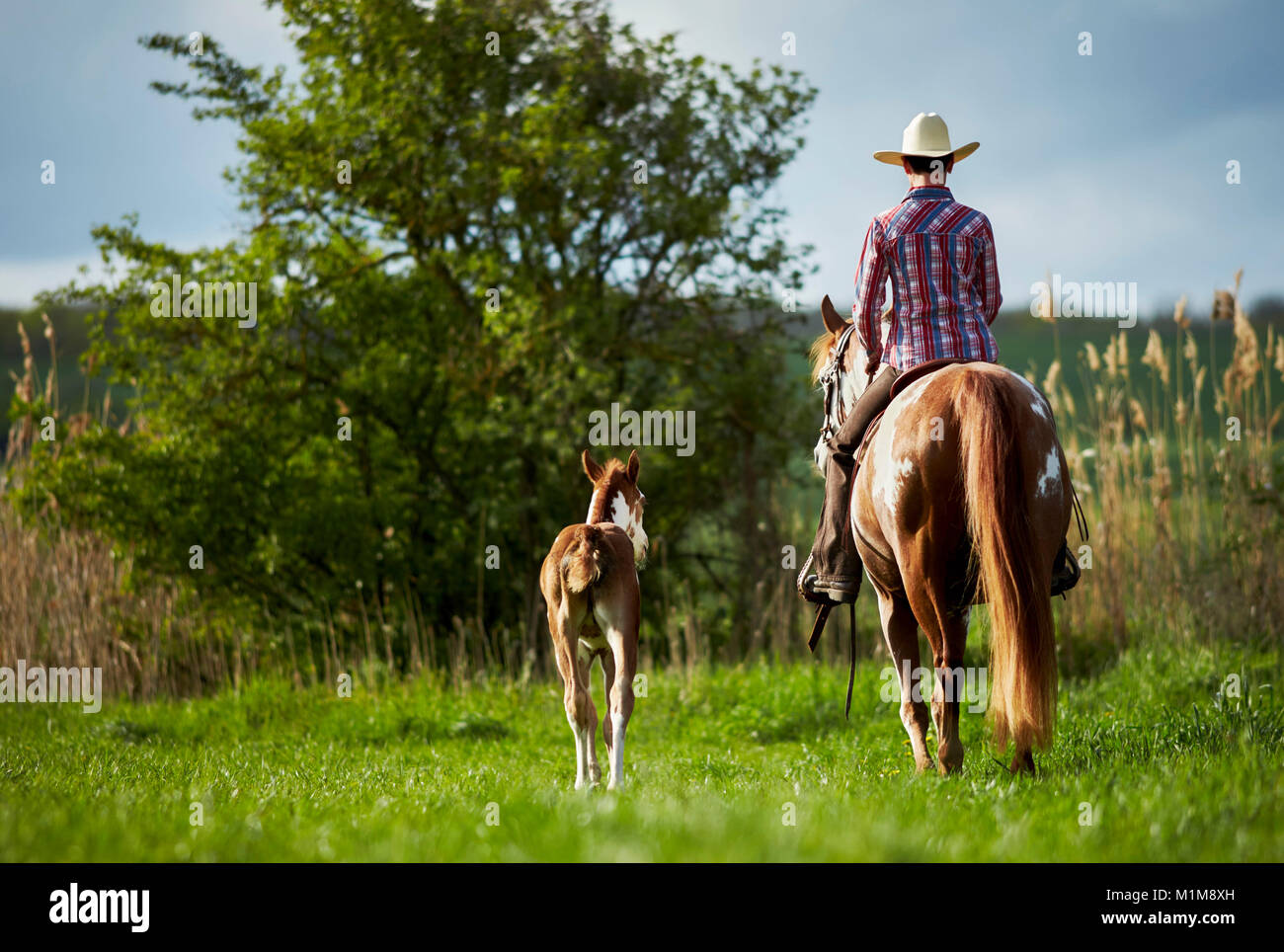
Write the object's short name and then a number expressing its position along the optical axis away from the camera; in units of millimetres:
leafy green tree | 11945
